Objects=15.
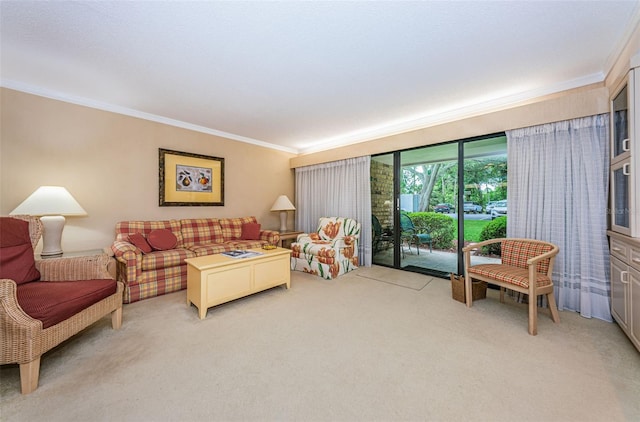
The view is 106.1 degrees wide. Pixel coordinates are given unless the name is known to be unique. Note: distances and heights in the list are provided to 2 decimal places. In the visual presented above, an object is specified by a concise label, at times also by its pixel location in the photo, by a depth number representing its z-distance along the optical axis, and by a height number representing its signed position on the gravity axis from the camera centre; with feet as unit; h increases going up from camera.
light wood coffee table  8.00 -2.39
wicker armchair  4.62 -2.58
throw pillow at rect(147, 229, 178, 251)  10.83 -1.29
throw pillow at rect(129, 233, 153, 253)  10.33 -1.33
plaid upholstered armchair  6.93 -1.94
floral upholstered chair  12.33 -2.02
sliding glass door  10.82 +0.63
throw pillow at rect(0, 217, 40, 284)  6.13 -1.10
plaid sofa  9.25 -1.75
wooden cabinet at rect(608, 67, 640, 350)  5.80 +0.18
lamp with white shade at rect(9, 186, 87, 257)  8.09 +0.04
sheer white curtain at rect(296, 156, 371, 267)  14.57 +1.17
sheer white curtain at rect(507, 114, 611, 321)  7.81 +0.45
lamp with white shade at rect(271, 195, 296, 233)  16.48 +0.32
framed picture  12.69 +1.84
